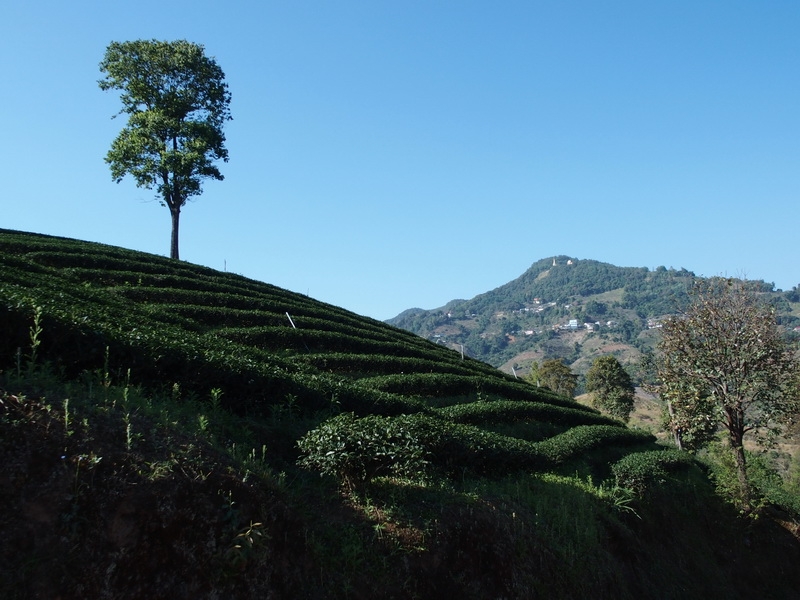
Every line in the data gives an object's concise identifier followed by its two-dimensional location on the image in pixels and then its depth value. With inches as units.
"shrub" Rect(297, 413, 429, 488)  374.0
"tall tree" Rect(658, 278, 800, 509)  733.3
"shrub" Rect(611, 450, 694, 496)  700.0
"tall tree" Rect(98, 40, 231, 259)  1520.7
